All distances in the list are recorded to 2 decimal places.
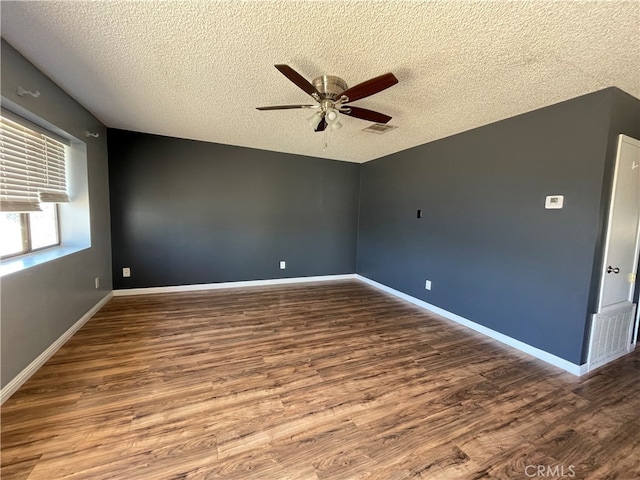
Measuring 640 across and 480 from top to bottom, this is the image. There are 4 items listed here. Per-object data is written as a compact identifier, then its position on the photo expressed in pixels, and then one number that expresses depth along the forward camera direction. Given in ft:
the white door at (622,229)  7.12
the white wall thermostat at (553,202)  7.64
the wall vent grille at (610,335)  7.43
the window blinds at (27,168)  6.34
